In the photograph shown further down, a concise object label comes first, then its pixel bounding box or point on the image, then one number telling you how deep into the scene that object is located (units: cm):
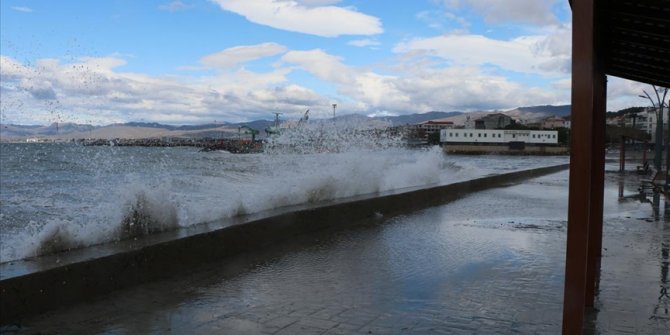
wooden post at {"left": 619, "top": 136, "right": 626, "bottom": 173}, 2494
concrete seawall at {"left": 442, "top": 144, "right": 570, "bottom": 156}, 10156
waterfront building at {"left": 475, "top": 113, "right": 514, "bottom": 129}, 16012
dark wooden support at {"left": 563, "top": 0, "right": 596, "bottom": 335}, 273
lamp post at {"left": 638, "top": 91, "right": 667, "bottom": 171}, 2291
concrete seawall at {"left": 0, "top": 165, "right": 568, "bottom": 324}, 404
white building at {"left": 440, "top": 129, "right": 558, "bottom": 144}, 10906
